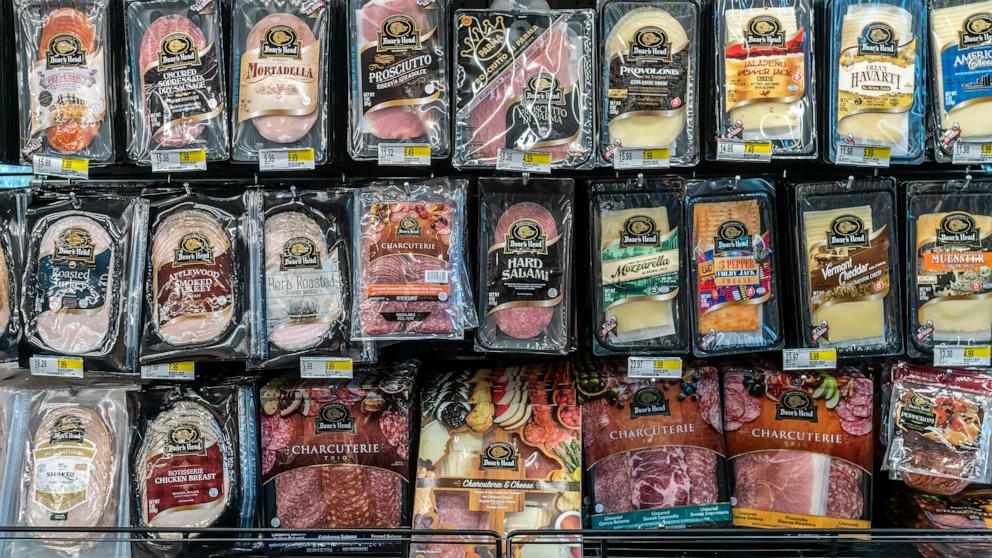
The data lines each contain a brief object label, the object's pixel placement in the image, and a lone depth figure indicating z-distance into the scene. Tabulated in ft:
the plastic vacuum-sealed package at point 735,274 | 6.66
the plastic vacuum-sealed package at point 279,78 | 6.42
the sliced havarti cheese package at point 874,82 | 6.42
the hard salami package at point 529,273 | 6.54
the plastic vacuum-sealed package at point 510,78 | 6.42
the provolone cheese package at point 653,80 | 6.41
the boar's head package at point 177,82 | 6.45
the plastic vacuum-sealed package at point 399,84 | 6.39
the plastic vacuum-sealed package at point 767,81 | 6.39
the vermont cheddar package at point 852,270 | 6.64
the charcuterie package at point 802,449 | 6.76
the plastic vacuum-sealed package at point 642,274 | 6.64
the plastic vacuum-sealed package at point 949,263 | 6.63
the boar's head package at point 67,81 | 6.54
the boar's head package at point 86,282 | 6.59
